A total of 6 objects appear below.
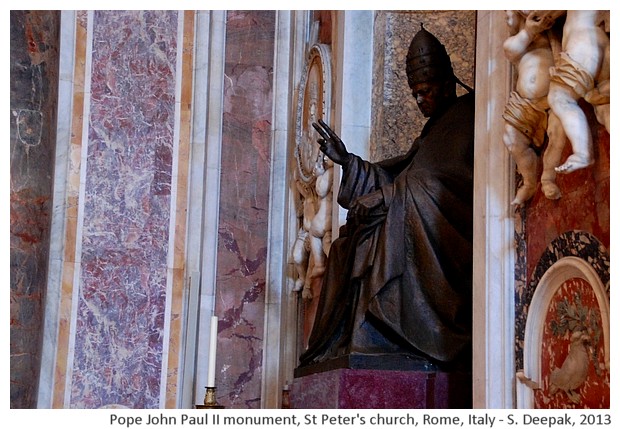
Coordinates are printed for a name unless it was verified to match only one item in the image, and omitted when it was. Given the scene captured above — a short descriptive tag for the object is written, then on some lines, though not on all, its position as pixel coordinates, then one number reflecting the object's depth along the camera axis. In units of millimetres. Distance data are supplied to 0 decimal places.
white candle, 6617
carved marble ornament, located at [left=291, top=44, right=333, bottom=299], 8578
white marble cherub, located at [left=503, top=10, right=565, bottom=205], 4688
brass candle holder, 6246
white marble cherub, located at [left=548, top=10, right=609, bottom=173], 4285
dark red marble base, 5457
